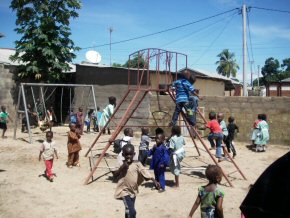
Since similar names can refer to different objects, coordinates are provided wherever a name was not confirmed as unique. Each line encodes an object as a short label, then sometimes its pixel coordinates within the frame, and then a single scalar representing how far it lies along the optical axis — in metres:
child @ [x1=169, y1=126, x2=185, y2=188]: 5.61
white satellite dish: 14.90
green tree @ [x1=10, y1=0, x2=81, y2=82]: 12.68
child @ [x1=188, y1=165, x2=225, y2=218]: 3.16
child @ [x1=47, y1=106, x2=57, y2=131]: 10.26
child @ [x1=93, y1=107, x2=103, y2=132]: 12.57
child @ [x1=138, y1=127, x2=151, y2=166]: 6.63
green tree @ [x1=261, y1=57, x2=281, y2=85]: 53.24
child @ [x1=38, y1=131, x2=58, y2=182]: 5.99
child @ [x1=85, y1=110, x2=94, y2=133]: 12.32
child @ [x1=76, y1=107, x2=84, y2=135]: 11.51
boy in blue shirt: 6.03
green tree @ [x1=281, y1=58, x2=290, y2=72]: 64.85
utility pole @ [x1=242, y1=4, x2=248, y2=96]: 14.15
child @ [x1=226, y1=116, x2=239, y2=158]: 8.33
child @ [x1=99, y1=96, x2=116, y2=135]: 8.41
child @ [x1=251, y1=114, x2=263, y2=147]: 9.48
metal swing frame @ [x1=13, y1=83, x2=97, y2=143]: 9.20
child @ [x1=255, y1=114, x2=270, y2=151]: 9.26
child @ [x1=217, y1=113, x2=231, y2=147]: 8.04
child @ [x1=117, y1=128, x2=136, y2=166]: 6.02
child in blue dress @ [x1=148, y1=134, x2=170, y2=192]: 5.34
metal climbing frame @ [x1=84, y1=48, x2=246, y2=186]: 6.00
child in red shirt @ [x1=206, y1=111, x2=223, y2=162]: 6.86
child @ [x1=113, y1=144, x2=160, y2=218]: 3.65
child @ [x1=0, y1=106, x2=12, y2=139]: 10.10
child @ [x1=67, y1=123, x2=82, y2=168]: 6.87
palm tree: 50.12
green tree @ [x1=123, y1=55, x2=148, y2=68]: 35.04
